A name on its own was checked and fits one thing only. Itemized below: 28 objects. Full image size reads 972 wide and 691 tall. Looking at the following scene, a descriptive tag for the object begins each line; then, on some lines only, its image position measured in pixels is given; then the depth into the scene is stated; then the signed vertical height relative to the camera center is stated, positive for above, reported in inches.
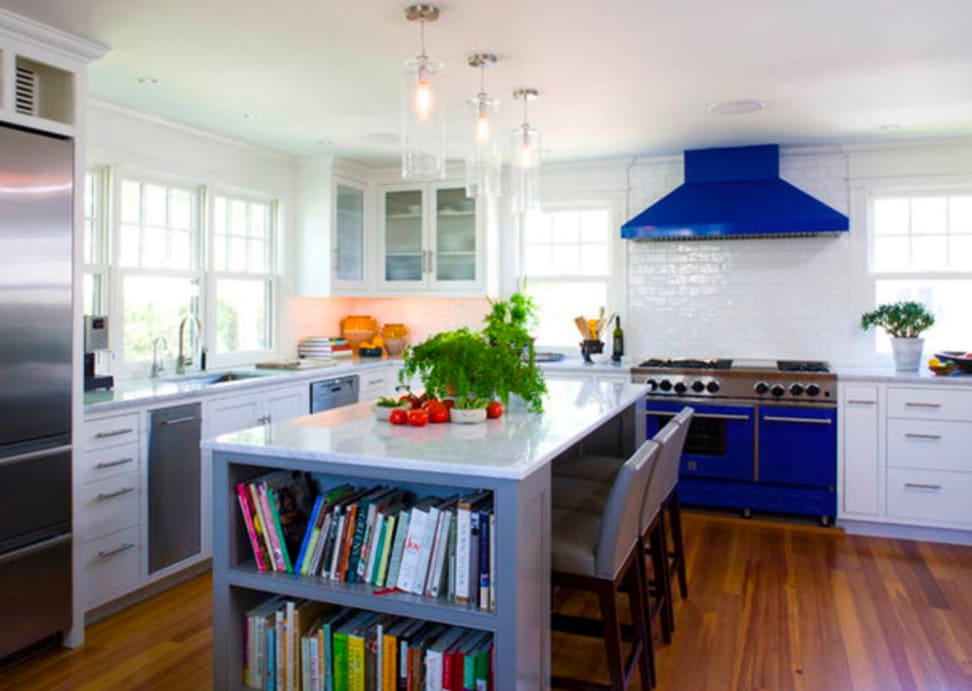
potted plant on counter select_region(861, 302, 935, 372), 191.9 +4.7
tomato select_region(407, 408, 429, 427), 107.3 -10.2
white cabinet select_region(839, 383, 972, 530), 176.9 -25.4
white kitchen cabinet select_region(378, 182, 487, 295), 233.5 +32.6
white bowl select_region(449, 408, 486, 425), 109.8 -10.2
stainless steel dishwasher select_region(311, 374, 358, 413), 192.2 -12.5
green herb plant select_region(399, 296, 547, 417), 110.7 -2.9
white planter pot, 191.9 -1.4
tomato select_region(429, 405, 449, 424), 110.7 -10.1
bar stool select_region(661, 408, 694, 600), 120.3 -23.8
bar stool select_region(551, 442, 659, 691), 92.7 -26.8
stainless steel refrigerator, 113.0 -6.3
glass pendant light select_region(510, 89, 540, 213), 134.4 +31.7
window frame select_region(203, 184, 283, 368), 196.1 +19.1
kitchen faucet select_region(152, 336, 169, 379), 177.9 -3.5
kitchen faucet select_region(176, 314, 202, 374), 182.8 +0.7
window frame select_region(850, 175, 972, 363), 205.9 +24.8
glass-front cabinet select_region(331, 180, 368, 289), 227.6 +33.9
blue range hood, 193.2 +37.7
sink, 178.1 -8.2
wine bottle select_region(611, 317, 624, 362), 223.5 +0.1
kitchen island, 81.0 -17.4
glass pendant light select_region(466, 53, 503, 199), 119.3 +31.7
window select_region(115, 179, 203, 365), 175.6 +19.8
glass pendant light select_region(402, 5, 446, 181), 104.5 +31.9
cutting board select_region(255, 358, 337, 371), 199.8 -5.2
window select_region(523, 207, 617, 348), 235.1 +24.8
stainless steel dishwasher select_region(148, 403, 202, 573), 143.6 -27.4
